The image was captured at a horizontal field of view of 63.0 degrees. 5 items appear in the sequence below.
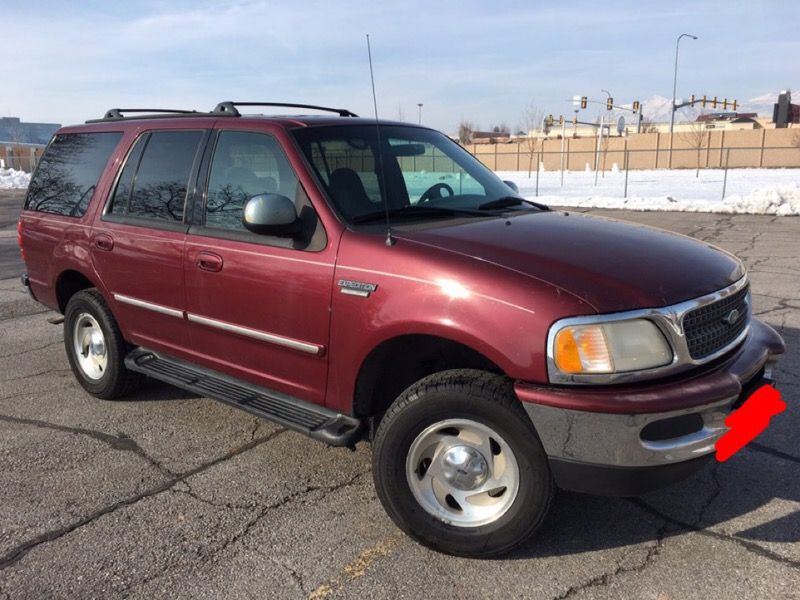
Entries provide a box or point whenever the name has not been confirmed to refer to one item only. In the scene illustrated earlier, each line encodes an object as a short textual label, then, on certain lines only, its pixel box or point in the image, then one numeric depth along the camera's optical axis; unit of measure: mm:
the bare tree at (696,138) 51969
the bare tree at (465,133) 66531
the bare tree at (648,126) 84119
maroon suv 2439
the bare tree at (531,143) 57344
